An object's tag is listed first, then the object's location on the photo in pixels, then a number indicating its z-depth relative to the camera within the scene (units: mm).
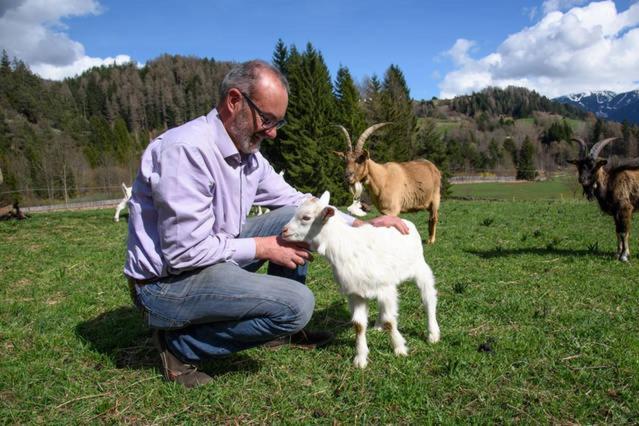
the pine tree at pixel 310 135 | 35625
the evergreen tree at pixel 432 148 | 48219
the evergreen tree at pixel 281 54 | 44259
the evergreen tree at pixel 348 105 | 39969
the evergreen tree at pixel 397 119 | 43156
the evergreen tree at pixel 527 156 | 86750
